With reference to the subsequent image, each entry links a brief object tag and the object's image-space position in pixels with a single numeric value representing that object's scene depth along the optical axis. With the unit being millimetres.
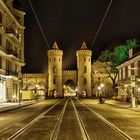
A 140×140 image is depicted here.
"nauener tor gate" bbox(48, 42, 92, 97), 58595
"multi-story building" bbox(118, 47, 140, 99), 25197
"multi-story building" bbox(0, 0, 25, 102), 25850
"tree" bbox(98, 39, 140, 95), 39399
